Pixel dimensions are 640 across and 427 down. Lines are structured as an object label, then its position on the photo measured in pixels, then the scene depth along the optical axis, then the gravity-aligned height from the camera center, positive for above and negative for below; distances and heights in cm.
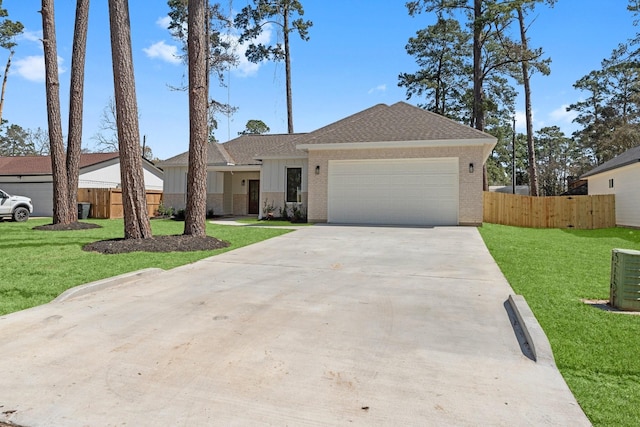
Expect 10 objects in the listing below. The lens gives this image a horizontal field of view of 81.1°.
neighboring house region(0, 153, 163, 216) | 2267 +200
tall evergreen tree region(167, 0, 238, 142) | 2084 +1025
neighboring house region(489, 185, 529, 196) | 4118 +237
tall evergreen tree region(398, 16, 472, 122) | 2850 +1132
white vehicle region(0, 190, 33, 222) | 1697 -1
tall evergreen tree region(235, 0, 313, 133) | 2546 +1266
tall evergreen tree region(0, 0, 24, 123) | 2373 +1129
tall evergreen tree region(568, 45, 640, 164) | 3182 +960
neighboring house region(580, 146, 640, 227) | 1533 +125
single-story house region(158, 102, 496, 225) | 1375 +155
